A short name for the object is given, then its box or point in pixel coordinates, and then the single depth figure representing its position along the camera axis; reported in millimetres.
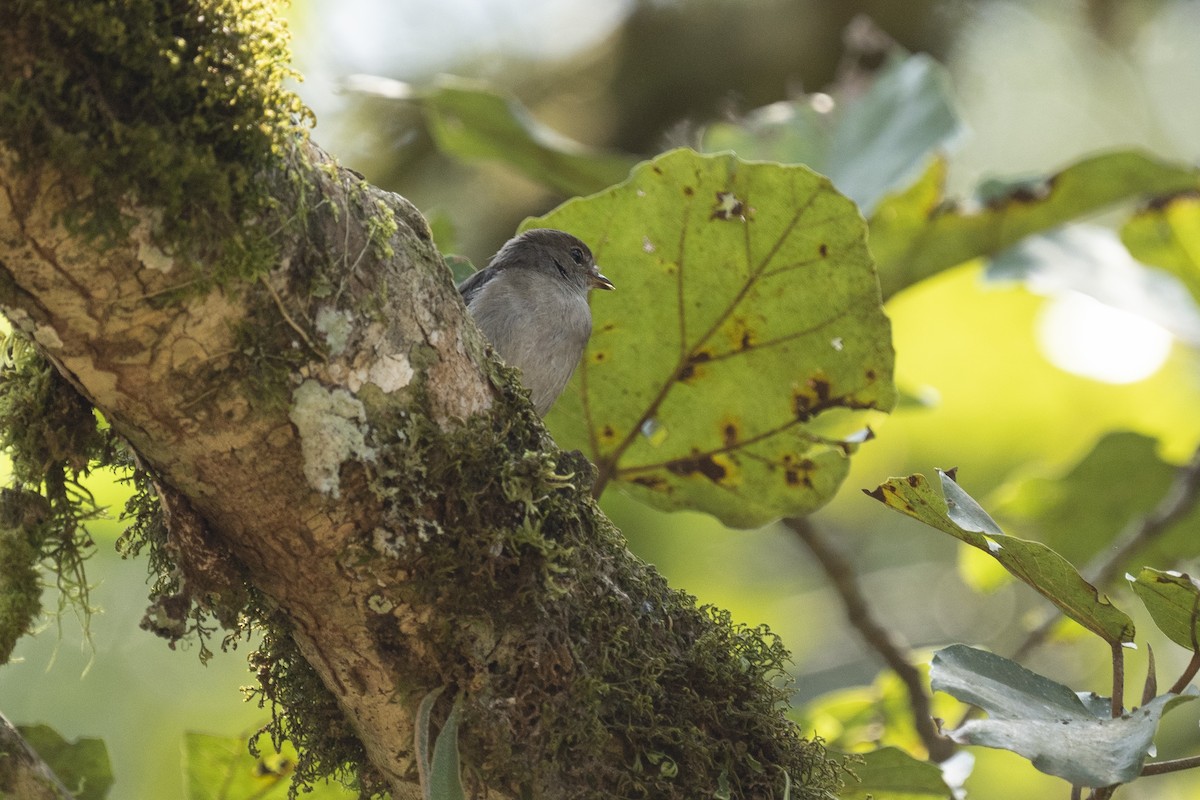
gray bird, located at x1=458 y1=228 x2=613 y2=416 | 6590
